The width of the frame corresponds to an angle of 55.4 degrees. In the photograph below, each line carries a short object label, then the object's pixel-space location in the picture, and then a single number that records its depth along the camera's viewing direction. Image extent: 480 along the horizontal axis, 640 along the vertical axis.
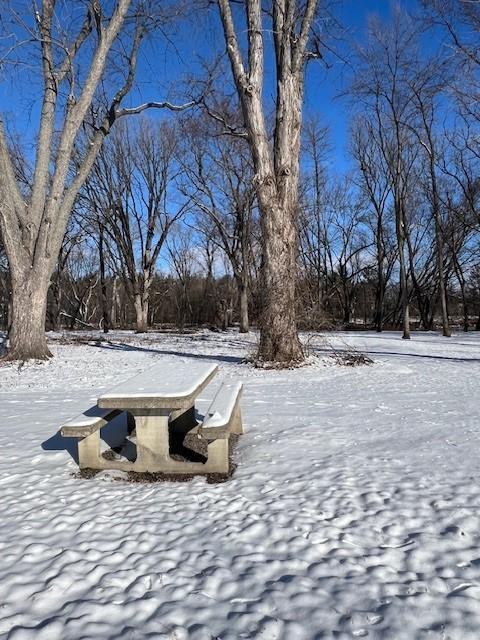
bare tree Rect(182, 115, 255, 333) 23.59
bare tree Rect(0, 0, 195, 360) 11.09
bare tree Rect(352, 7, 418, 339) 19.53
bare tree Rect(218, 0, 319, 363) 9.75
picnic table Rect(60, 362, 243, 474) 3.45
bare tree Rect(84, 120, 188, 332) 25.72
